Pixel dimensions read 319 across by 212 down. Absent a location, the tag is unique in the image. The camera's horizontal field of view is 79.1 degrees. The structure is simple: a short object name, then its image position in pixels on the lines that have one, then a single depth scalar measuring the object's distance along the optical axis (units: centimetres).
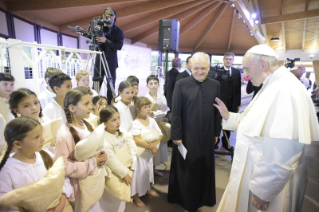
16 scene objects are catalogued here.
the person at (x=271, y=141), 117
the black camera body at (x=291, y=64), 490
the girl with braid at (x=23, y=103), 147
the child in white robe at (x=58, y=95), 189
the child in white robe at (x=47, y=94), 218
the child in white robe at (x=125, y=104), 245
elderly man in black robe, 209
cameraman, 302
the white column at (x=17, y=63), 208
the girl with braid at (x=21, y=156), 105
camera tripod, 295
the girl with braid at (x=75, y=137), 134
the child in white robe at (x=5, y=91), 172
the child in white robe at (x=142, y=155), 221
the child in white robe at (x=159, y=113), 287
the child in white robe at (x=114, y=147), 173
